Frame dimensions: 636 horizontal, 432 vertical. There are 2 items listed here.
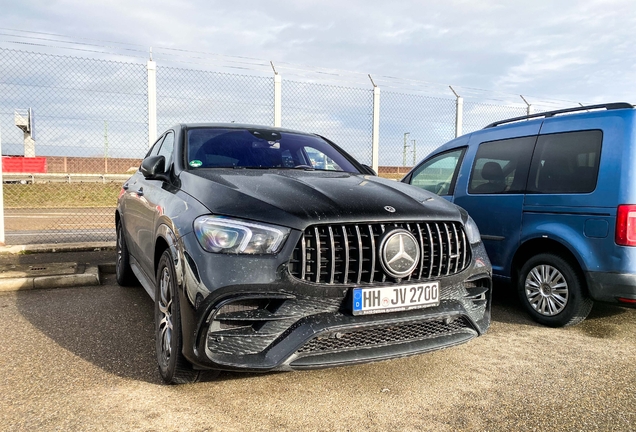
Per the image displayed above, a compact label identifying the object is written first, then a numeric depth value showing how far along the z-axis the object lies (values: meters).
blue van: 3.53
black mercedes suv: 2.34
